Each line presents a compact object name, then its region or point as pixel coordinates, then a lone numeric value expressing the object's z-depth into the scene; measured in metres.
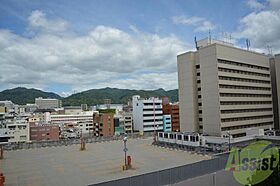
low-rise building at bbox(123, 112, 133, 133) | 80.62
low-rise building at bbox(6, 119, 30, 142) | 62.22
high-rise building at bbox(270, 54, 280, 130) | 53.81
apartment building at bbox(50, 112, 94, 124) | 121.89
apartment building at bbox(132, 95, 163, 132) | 78.44
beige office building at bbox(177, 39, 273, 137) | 42.38
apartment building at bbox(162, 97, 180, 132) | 84.50
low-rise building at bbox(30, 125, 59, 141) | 69.31
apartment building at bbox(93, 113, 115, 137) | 71.50
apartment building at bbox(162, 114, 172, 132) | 81.06
